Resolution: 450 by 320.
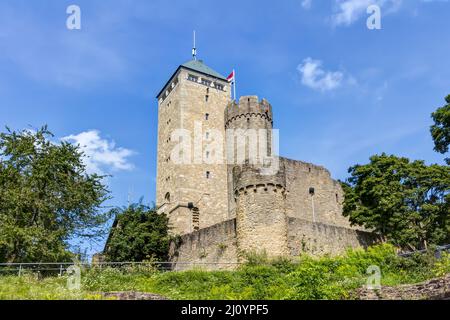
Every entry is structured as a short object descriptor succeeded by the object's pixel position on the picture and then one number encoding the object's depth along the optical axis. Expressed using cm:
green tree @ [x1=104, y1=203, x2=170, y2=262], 2612
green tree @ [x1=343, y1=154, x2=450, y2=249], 2512
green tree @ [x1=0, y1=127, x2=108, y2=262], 2092
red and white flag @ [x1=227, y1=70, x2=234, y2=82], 4066
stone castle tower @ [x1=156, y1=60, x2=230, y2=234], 3438
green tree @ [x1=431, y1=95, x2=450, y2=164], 2373
